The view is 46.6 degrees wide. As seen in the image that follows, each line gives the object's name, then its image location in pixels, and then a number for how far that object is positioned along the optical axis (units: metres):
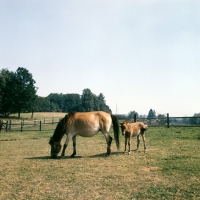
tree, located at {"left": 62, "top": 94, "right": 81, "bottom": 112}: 138.86
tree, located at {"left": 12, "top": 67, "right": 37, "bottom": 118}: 58.21
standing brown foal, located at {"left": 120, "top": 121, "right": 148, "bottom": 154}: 10.26
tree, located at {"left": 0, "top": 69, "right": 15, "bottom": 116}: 57.97
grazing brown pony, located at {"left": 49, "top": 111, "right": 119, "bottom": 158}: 10.12
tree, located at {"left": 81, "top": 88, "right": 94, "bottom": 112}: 102.05
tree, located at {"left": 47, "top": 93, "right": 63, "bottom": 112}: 132.54
